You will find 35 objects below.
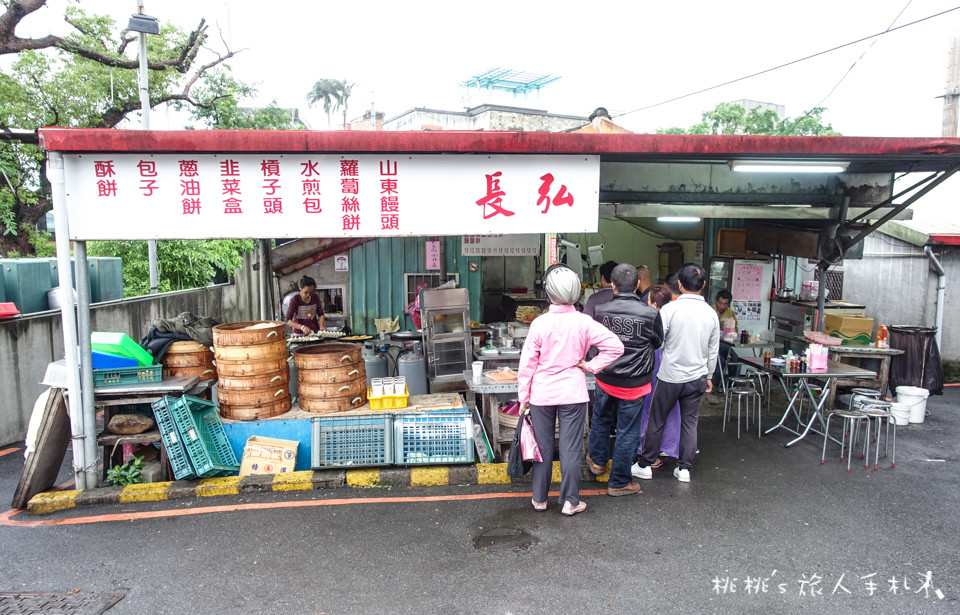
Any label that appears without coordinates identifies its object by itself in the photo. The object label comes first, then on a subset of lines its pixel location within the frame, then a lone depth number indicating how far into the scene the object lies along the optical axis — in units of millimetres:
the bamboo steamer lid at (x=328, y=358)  6027
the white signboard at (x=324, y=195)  5113
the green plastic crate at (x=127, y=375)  5551
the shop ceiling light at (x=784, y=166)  6125
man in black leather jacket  5148
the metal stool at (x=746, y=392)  7125
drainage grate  3695
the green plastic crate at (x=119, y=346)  5625
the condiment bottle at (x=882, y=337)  8273
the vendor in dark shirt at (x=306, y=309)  9773
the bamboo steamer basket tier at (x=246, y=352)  5871
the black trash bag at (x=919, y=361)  8750
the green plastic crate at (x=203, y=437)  5426
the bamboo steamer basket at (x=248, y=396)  5941
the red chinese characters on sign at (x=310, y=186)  5301
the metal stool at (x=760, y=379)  8870
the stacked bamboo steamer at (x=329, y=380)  6047
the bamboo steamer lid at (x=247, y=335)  5859
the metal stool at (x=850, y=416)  5973
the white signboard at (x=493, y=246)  11643
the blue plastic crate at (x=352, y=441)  5715
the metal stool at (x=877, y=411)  6051
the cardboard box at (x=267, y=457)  5750
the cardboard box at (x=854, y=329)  9156
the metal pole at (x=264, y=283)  10930
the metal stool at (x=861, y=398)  6430
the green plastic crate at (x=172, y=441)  5402
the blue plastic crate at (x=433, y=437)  5789
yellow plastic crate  6230
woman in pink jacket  4750
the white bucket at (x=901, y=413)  7832
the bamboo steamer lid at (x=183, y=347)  6004
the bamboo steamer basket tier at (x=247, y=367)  5879
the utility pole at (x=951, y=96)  11266
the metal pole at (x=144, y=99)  11156
